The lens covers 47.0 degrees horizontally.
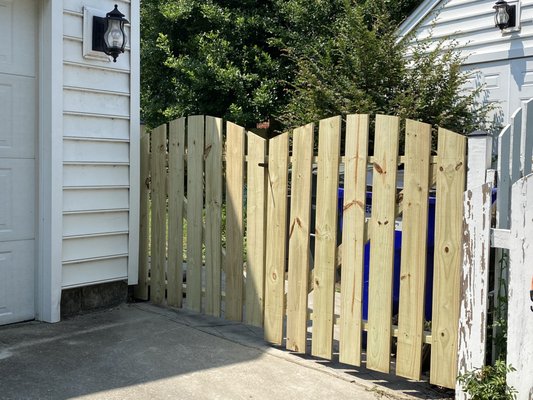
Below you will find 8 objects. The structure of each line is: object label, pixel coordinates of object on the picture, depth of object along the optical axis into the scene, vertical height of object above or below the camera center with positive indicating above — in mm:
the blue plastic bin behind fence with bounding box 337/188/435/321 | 3873 -500
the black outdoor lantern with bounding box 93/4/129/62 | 5098 +1255
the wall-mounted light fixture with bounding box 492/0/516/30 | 8164 +2330
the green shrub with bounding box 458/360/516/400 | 3297 -1067
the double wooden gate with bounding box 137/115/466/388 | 3623 -329
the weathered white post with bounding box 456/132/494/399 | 3371 -376
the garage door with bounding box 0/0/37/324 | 4797 +201
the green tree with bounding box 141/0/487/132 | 8117 +2332
